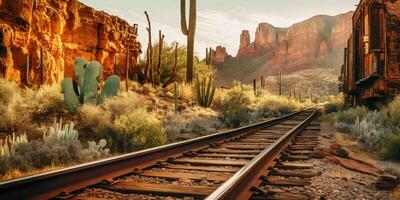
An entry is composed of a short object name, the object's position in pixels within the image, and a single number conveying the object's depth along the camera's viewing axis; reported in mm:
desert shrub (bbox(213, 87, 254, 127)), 15919
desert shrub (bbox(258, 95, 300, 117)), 25253
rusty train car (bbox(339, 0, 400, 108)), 13117
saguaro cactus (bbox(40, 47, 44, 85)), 21203
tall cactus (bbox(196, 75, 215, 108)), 20316
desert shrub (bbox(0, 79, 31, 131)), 9398
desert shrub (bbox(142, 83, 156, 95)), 22528
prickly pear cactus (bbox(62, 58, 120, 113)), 12398
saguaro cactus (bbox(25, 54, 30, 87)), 21031
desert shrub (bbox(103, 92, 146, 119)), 12016
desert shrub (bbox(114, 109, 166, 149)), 8477
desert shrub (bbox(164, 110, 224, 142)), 10918
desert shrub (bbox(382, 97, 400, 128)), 11156
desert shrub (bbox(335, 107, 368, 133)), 13633
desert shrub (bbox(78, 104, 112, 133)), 10162
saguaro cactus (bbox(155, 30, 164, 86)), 25066
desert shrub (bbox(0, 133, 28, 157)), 5918
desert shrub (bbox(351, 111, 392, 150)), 8867
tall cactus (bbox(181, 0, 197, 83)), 21203
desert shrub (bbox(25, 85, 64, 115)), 12391
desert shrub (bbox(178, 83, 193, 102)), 21547
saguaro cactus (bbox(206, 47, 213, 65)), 36634
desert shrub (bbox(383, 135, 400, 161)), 7594
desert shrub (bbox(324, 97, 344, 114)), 28453
